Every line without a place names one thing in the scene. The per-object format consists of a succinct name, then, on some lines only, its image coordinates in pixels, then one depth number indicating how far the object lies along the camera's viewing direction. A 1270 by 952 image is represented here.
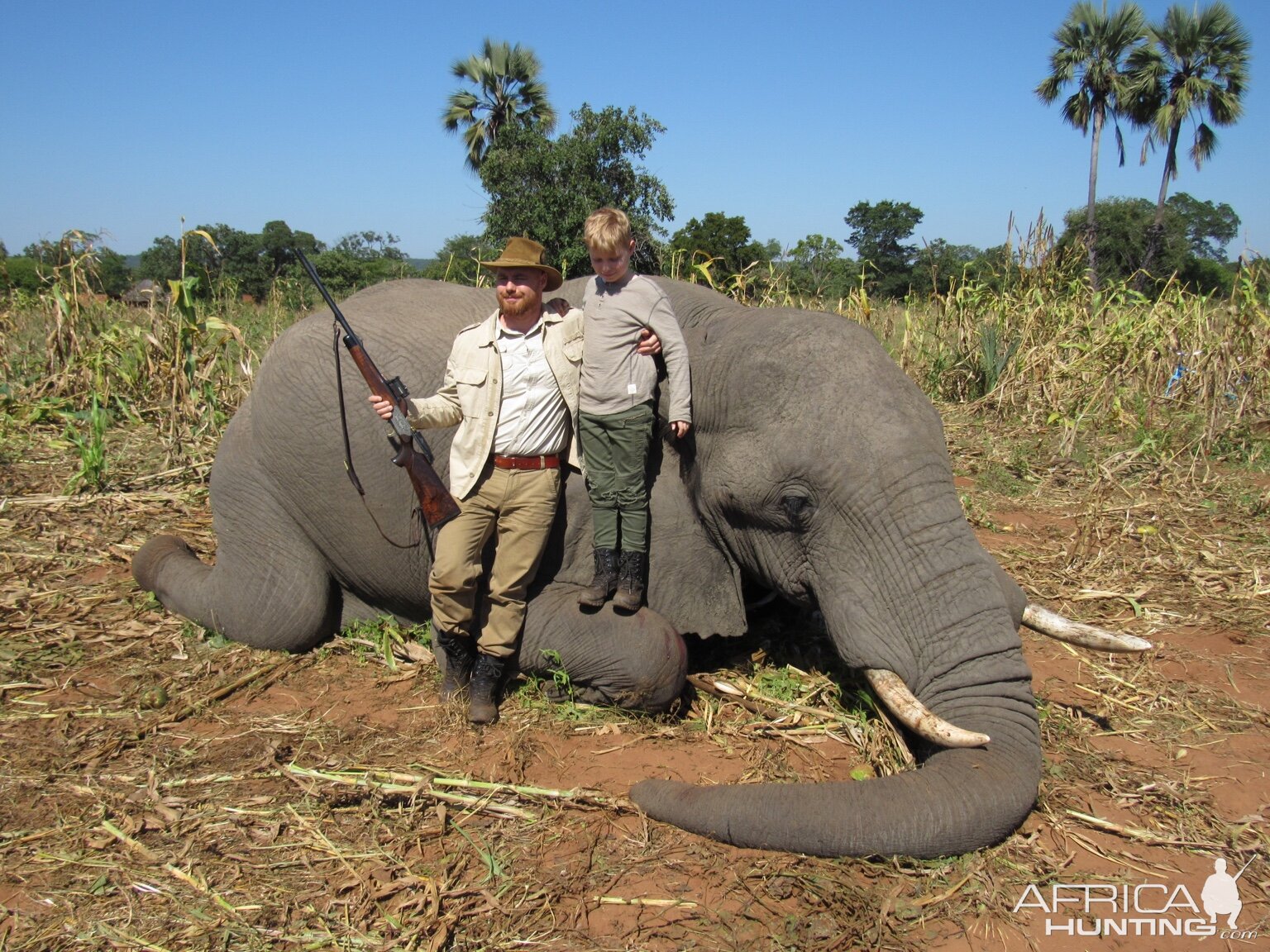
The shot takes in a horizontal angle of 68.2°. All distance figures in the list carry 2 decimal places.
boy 3.91
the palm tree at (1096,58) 39.38
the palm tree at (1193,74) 36.91
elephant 3.20
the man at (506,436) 4.00
